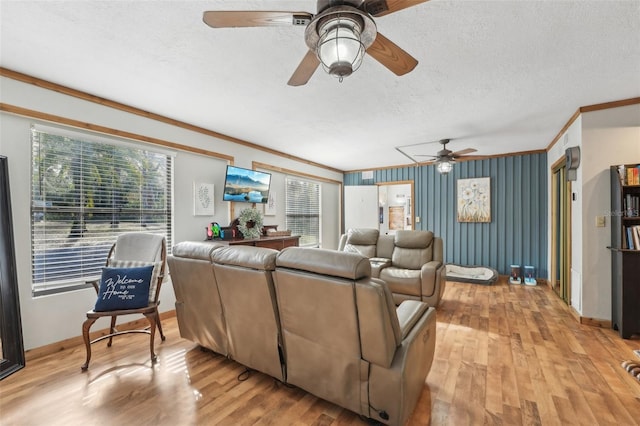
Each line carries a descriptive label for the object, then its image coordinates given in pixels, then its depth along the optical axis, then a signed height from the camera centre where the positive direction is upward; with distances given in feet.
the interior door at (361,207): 22.49 +0.18
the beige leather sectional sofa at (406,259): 11.87 -2.53
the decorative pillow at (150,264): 8.21 -1.67
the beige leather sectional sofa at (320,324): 4.71 -2.30
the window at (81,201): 8.25 +0.40
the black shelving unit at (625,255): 8.93 -1.64
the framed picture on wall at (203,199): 12.37 +0.57
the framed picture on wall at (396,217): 28.40 -0.91
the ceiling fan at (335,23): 3.89 +2.75
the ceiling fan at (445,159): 13.87 +2.47
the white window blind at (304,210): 18.65 +0.00
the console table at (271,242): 12.37 -1.61
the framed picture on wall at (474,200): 18.37 +0.50
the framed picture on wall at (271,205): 16.42 +0.32
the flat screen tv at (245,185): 13.39 +1.32
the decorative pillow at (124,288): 7.49 -2.12
